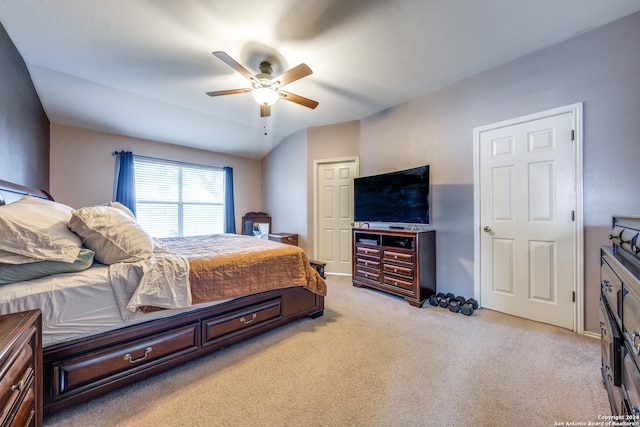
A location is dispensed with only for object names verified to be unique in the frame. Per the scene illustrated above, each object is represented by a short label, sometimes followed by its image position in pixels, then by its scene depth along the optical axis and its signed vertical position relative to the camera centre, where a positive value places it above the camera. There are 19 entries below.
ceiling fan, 2.09 +1.21
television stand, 2.83 -0.62
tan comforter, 1.73 -0.43
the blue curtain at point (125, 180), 3.88 +0.55
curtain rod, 3.90 +0.96
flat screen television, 2.85 +0.20
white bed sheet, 1.17 -0.44
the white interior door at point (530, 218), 2.21 -0.07
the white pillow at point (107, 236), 1.47 -0.13
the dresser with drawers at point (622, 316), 0.82 -0.43
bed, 1.24 -0.57
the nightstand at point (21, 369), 0.73 -0.54
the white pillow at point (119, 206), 2.19 +0.08
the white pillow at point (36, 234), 1.17 -0.10
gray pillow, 1.19 -0.28
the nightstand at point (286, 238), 4.41 -0.45
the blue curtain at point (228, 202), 5.07 +0.24
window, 4.21 +0.31
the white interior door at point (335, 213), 4.17 -0.01
